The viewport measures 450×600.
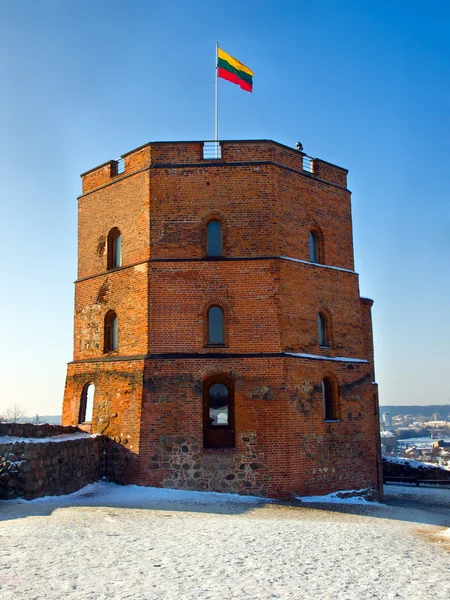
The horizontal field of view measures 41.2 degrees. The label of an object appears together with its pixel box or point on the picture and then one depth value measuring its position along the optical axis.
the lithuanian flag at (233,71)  17.03
